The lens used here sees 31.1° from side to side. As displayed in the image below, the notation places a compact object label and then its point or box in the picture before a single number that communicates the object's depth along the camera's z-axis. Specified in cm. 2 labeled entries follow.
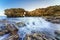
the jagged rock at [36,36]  179
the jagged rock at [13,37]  186
